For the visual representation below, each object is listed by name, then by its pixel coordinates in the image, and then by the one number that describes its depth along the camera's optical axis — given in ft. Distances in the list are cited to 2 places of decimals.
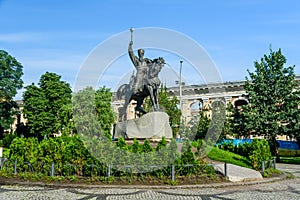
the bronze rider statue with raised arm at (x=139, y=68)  57.62
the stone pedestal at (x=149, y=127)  55.52
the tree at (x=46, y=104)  171.22
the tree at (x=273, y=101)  106.11
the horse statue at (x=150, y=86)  57.26
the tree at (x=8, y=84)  169.78
